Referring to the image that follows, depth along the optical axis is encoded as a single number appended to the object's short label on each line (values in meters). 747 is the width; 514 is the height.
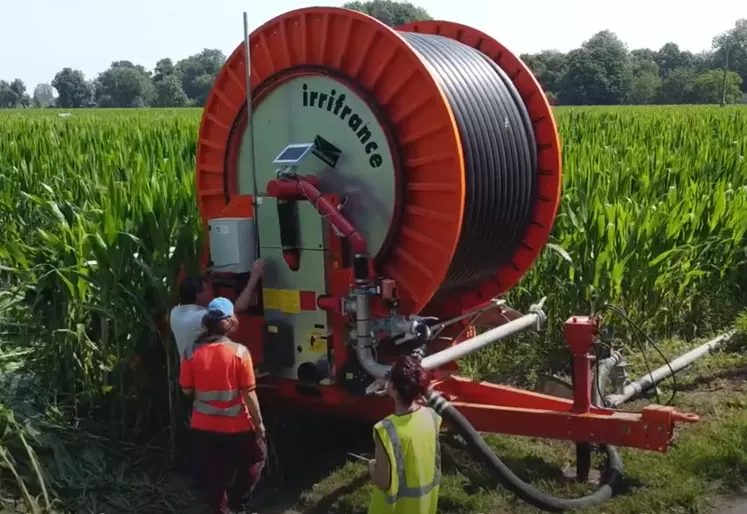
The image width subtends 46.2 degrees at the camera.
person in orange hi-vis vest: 4.14
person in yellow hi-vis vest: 3.35
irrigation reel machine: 4.46
